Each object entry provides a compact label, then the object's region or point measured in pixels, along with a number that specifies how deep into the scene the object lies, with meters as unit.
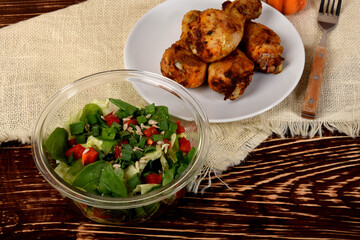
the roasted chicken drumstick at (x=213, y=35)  0.78
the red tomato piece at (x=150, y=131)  0.71
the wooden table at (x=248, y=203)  0.72
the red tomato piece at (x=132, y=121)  0.72
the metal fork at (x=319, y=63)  0.81
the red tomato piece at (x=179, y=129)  0.73
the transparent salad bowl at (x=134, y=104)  0.65
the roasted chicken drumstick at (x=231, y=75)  0.78
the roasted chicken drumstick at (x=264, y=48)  0.81
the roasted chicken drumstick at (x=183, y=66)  0.79
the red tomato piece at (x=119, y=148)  0.69
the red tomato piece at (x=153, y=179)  0.68
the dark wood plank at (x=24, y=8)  0.92
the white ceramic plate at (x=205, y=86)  0.79
